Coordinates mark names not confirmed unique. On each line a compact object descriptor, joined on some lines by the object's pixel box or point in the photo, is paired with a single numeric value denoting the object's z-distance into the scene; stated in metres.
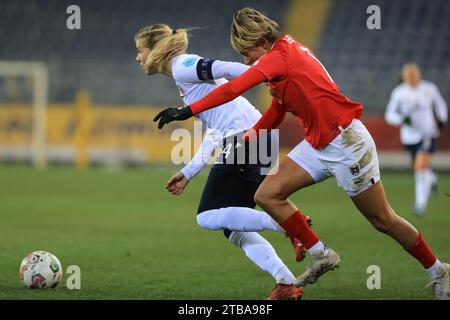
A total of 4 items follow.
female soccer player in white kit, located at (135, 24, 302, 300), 12.75
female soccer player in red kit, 11.95
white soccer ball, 13.39
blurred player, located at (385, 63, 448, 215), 28.28
